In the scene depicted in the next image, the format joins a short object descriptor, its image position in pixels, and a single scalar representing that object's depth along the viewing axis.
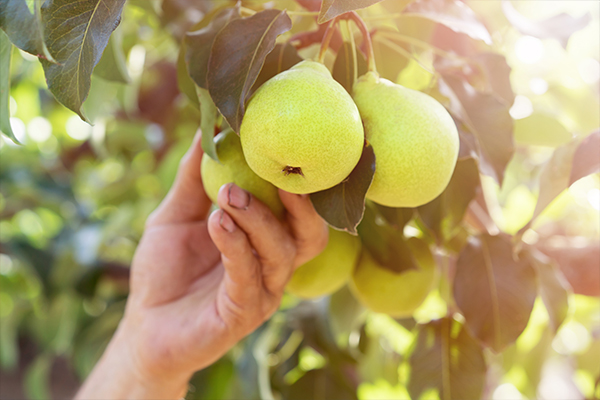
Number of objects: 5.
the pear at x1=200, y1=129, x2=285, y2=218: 0.68
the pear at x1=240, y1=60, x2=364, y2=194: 0.50
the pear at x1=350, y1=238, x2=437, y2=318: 0.94
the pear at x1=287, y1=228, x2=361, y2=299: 0.87
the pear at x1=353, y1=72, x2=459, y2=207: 0.57
